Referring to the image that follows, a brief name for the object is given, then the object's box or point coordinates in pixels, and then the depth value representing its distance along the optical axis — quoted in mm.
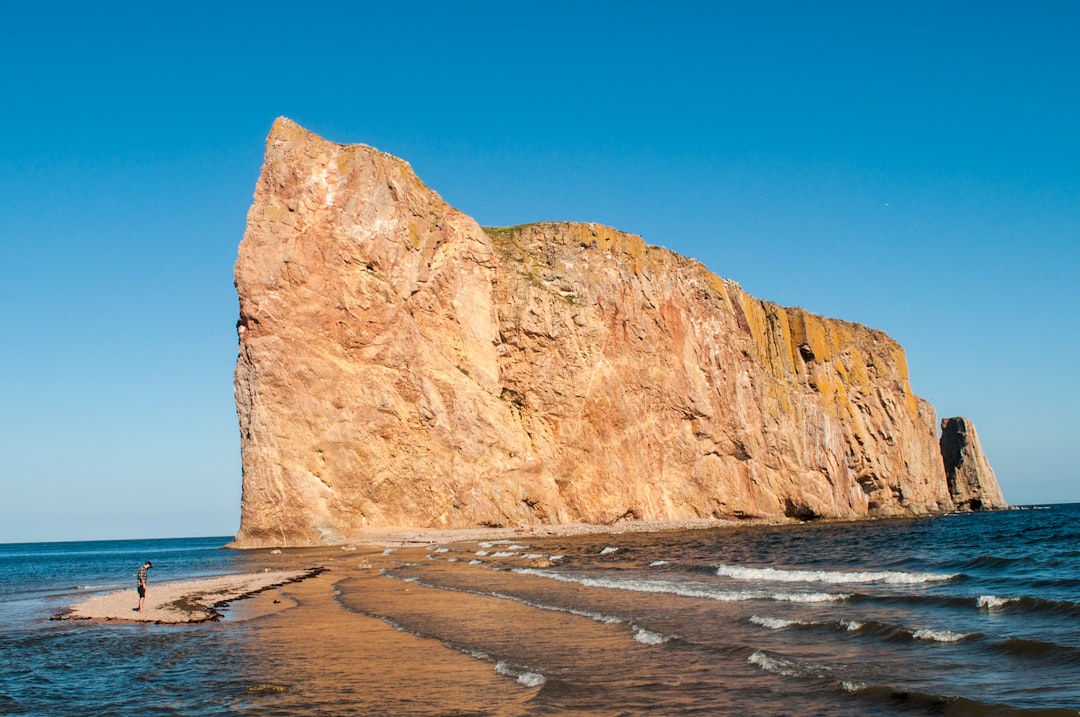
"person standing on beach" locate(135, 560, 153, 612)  20969
